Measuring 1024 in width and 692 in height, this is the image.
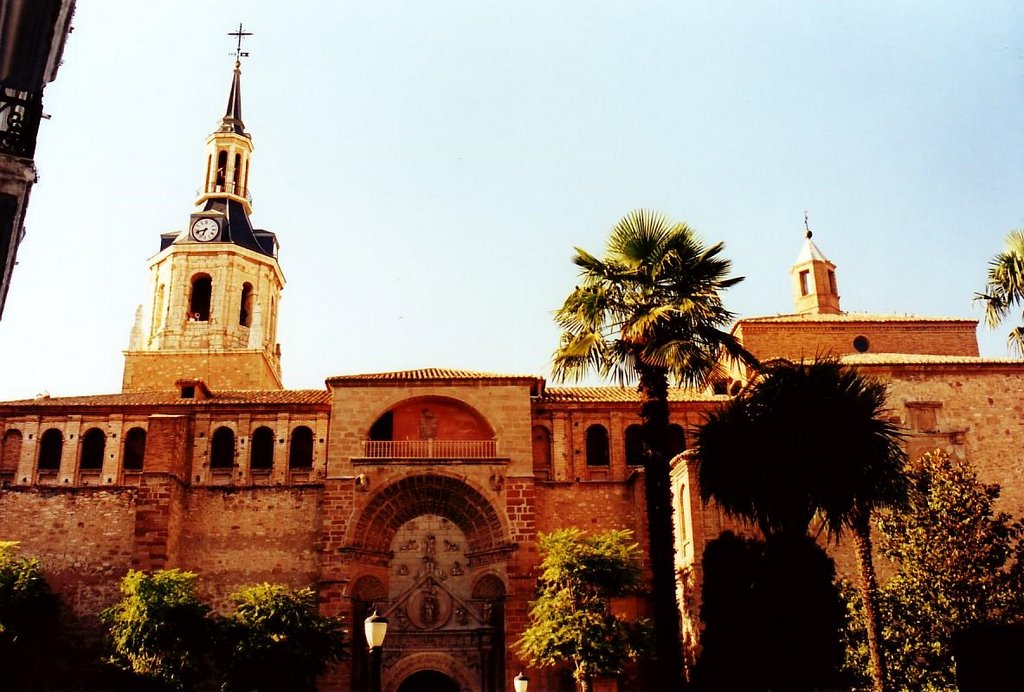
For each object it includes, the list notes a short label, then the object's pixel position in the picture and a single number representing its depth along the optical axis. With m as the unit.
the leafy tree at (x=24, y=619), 26.59
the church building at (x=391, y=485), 29.23
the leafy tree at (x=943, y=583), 22.22
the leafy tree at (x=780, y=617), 17.53
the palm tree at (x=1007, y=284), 18.17
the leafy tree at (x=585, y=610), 24.47
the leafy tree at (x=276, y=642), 24.12
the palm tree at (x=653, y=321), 17.05
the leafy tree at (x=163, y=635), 25.14
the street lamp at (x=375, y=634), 15.85
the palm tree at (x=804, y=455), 16.98
